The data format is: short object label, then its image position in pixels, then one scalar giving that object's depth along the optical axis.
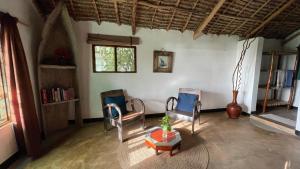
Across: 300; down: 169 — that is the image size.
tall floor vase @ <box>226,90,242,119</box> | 4.02
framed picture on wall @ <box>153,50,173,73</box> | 3.93
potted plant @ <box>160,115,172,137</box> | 2.41
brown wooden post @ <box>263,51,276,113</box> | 4.06
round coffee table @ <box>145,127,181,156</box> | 2.27
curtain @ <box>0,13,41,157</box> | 1.98
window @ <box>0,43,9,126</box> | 2.08
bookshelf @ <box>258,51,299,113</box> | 4.23
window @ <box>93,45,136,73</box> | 3.56
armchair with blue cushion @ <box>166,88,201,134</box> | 3.20
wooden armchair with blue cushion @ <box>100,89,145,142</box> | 2.80
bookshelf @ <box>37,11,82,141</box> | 2.77
